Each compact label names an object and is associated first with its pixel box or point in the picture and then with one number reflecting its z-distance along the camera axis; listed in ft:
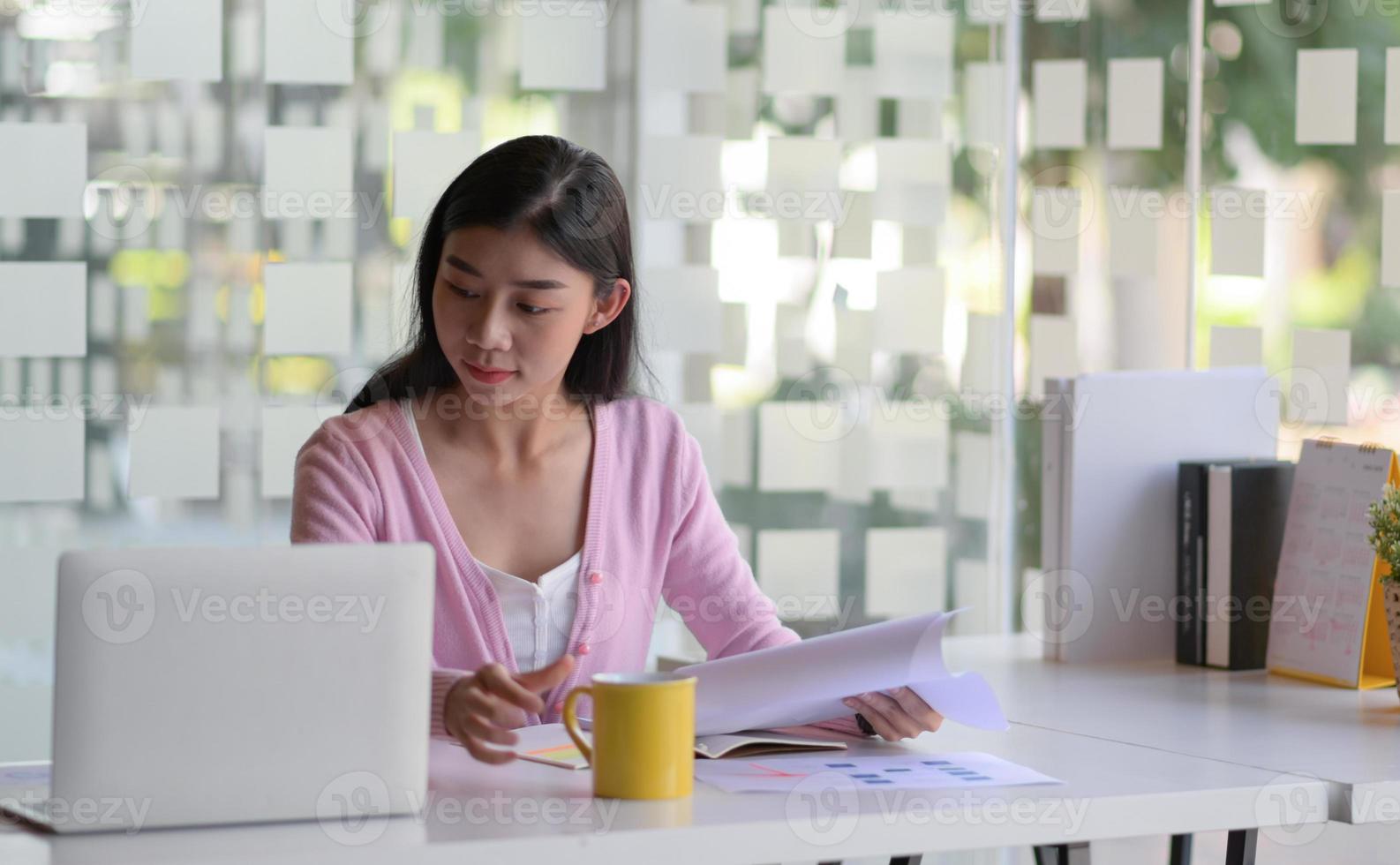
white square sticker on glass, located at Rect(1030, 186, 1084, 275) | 10.97
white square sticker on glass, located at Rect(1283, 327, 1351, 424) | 9.30
